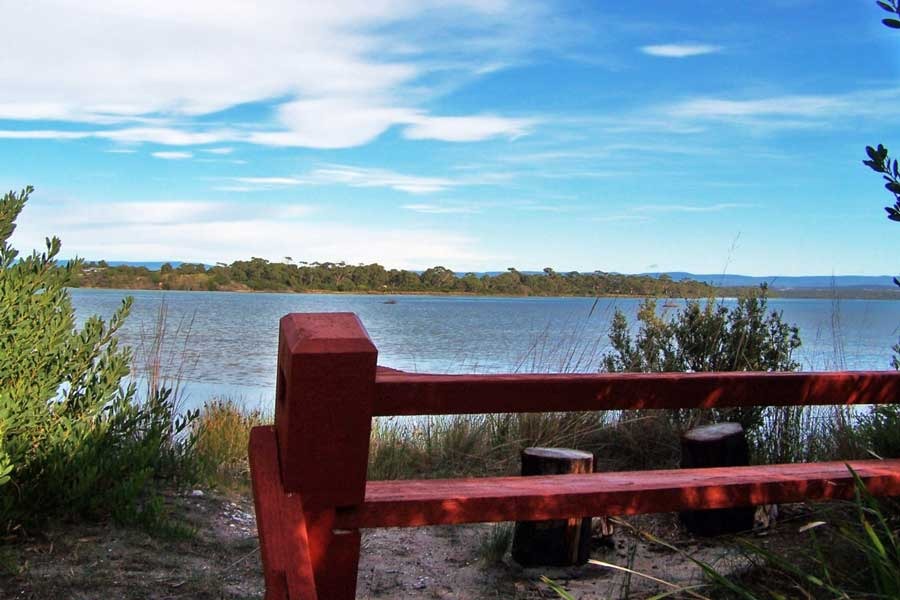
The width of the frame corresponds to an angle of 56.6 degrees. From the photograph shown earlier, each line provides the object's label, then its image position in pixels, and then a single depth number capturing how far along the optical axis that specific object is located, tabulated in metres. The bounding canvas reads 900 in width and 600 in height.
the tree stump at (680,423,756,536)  4.70
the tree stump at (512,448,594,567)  4.28
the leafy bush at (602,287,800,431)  6.97
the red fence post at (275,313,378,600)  1.45
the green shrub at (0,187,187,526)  4.05
